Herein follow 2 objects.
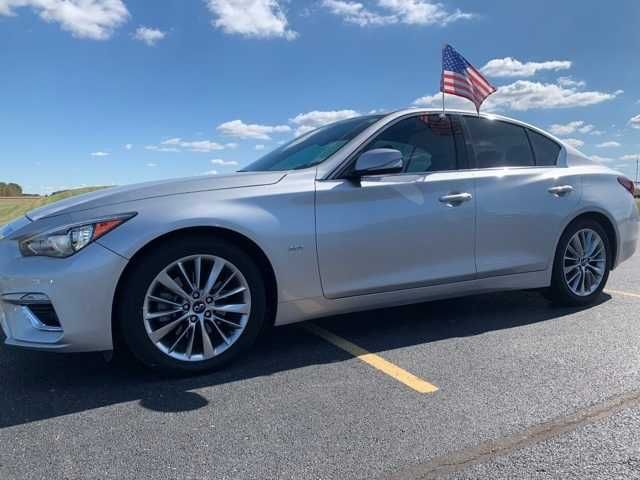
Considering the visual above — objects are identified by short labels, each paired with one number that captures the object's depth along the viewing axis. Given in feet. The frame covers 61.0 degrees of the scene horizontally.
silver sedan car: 9.46
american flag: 16.79
